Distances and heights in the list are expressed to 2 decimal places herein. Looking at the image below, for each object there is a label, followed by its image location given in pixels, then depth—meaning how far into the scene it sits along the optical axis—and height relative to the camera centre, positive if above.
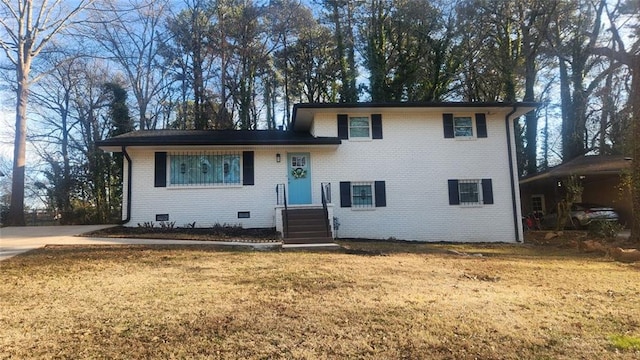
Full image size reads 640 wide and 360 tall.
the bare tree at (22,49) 18.02 +7.89
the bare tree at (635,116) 11.88 +2.45
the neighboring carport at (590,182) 18.22 +1.09
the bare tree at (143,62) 26.64 +10.16
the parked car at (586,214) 17.19 -0.50
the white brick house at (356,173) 14.11 +1.38
